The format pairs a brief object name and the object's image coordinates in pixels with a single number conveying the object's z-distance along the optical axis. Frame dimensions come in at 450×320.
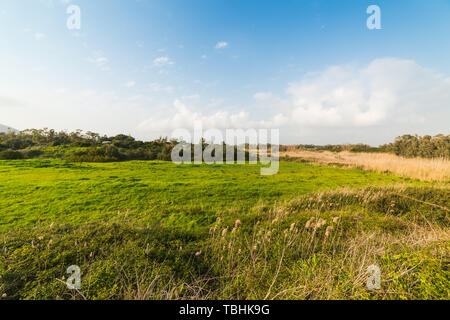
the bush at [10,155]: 25.24
